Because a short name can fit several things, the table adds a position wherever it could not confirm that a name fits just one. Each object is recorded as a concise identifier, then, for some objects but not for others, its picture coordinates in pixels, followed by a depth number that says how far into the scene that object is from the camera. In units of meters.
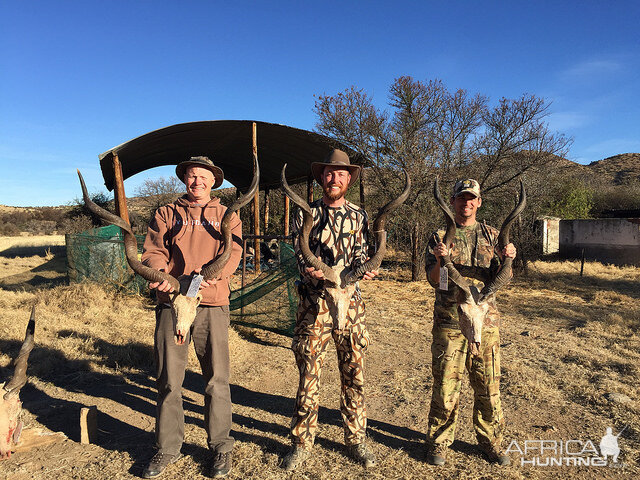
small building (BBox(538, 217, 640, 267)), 18.47
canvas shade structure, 11.13
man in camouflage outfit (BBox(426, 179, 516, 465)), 3.52
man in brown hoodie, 3.40
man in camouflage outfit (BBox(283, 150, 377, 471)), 3.49
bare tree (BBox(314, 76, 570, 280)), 14.23
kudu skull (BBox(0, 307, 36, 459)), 3.51
